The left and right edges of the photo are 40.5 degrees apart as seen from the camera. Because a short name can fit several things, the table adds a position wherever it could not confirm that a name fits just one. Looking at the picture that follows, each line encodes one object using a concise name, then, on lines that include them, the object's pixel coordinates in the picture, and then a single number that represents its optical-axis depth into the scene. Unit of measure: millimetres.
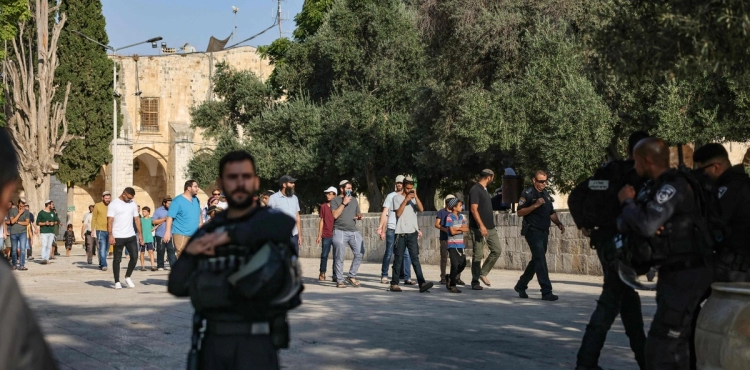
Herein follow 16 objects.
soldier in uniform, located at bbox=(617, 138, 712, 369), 5738
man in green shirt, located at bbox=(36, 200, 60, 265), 28422
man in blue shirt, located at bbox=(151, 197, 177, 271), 23447
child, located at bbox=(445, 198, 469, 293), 15719
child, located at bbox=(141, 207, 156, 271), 24462
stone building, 56969
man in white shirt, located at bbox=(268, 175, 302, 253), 15909
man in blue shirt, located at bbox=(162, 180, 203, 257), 16641
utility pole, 61312
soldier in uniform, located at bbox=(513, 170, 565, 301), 13828
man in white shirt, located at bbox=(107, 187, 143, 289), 17500
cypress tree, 48312
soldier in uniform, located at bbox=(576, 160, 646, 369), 6840
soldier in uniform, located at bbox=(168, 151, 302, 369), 4074
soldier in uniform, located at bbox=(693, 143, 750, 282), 6957
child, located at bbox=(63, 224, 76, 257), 36906
